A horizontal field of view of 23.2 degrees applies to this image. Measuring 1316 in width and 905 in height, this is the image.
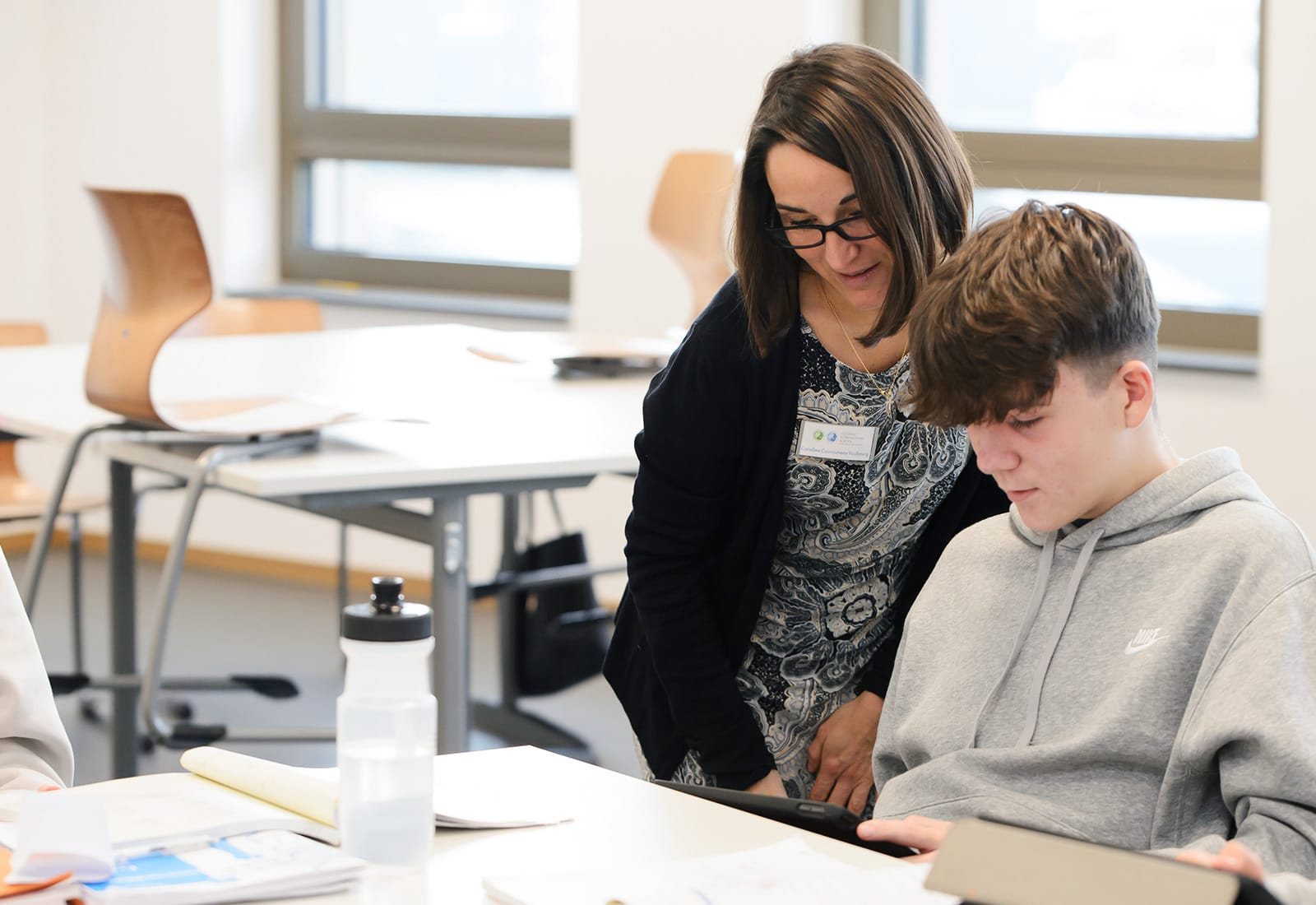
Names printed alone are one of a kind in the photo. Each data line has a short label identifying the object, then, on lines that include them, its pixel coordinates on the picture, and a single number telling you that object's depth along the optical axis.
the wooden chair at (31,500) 6.61
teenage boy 2.81
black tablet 2.90
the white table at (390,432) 4.18
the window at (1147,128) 6.64
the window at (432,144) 8.87
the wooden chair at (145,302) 4.38
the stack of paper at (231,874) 2.61
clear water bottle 2.67
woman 3.18
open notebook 2.76
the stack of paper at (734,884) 2.62
